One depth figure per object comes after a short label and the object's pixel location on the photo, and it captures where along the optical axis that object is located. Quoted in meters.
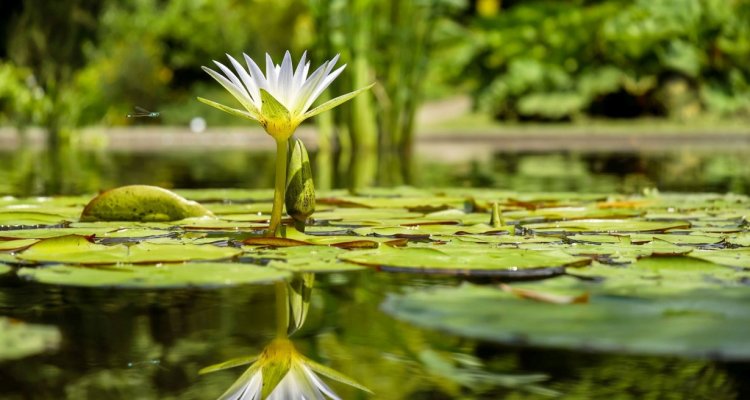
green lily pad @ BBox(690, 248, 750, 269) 4.38
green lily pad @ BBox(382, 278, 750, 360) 2.93
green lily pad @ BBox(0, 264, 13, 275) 4.30
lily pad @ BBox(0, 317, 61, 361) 2.89
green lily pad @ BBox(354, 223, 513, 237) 5.53
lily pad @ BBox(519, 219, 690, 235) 5.72
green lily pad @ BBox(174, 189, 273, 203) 7.86
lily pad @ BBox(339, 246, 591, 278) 4.27
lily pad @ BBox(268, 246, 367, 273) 4.34
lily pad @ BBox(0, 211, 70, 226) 6.06
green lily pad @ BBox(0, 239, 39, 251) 4.91
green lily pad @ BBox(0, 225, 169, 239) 5.42
